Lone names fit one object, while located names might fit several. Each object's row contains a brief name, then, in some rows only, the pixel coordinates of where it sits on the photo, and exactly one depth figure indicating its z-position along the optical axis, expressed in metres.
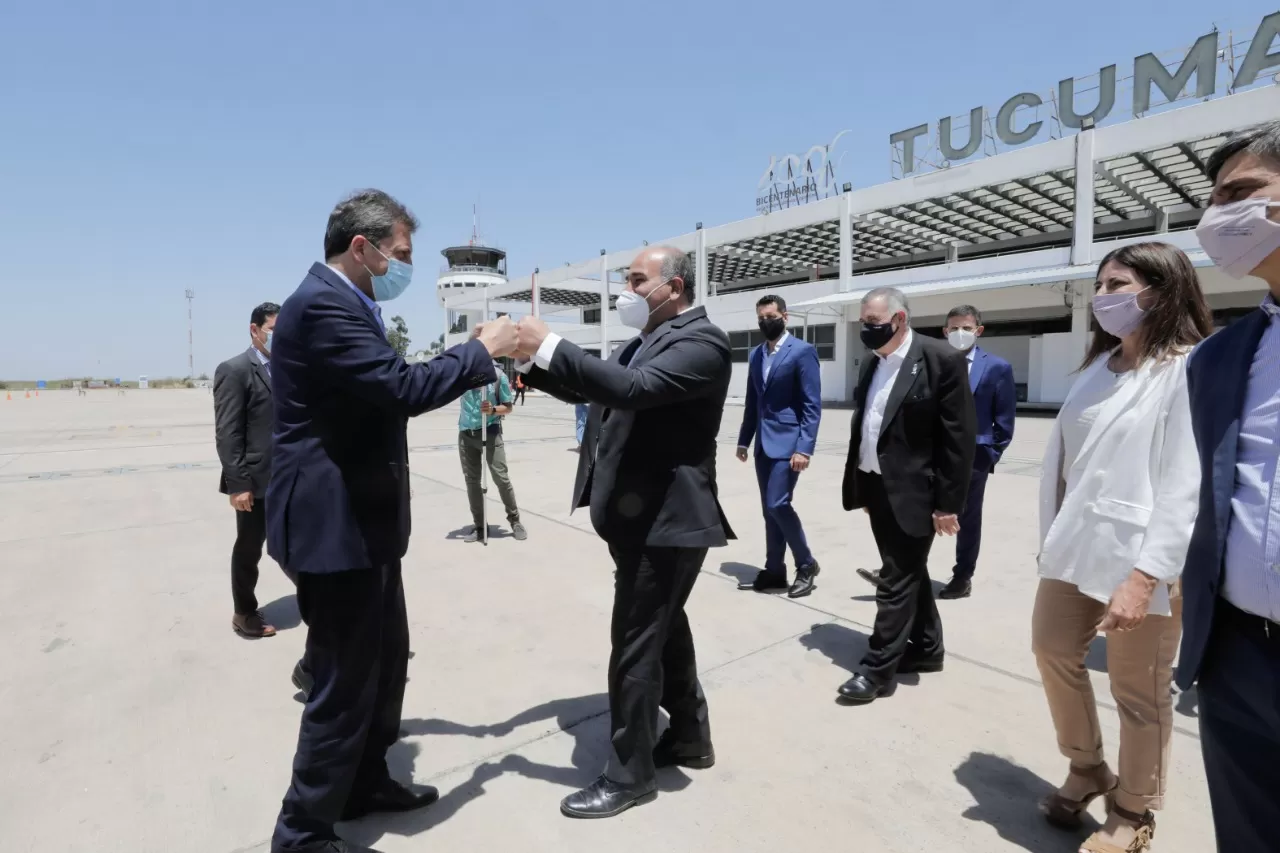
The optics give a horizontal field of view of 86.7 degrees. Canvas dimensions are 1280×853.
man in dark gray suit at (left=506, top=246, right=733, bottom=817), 2.38
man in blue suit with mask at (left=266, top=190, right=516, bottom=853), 2.04
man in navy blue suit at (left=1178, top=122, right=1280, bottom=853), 1.34
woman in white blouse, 2.05
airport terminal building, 18.78
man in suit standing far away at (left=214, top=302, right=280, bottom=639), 3.87
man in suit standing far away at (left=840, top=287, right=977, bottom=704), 3.19
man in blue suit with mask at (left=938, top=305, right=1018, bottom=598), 4.58
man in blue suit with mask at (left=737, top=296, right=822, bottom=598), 4.64
